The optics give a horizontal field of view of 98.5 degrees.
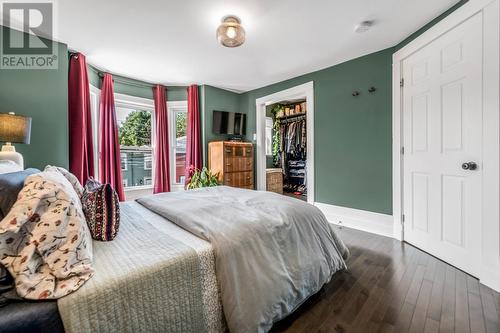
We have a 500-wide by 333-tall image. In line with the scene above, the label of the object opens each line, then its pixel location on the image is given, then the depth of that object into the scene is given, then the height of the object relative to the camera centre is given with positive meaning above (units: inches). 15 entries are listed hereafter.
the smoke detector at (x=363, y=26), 87.2 +56.4
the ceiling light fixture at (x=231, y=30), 82.9 +51.9
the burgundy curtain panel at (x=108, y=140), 129.9 +15.4
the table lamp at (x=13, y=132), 69.9 +11.3
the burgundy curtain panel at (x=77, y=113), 109.8 +27.0
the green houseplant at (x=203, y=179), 148.4 -10.4
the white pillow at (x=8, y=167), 51.1 -0.3
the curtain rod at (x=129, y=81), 133.6 +56.7
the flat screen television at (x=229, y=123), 167.0 +32.9
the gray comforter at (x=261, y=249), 42.9 -20.6
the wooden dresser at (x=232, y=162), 152.8 +1.5
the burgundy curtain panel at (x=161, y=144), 155.0 +14.8
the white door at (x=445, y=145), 71.8 +6.5
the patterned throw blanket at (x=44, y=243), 28.5 -11.1
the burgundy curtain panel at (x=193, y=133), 161.0 +23.6
